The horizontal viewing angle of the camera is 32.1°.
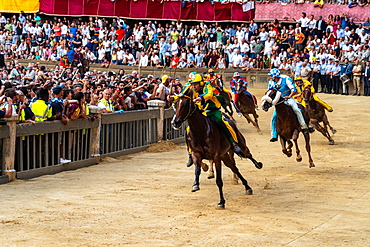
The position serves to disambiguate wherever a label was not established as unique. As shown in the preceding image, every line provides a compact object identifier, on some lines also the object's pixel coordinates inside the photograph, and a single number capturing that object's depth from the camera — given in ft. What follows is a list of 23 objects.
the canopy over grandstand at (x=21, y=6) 155.02
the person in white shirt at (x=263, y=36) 123.65
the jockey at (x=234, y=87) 80.84
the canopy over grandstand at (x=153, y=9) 137.18
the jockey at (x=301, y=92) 65.39
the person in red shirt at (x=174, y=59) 125.49
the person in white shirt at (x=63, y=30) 141.59
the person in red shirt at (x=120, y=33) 137.18
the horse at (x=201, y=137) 36.99
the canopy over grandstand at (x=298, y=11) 122.72
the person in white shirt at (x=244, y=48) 123.13
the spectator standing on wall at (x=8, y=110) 42.95
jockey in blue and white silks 54.03
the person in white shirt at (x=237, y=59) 122.31
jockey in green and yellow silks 40.29
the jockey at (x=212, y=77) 78.31
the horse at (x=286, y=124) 53.30
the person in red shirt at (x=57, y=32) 141.28
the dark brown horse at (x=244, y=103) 80.59
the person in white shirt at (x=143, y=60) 128.98
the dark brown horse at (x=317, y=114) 71.20
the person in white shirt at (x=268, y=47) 121.71
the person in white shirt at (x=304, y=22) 123.44
